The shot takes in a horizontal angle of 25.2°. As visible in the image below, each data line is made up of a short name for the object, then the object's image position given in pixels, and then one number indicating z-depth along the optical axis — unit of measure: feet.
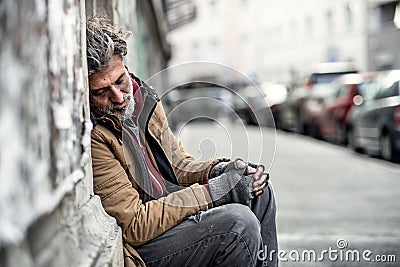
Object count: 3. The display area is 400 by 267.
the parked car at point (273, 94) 102.99
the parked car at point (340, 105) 64.34
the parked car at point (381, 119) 46.34
